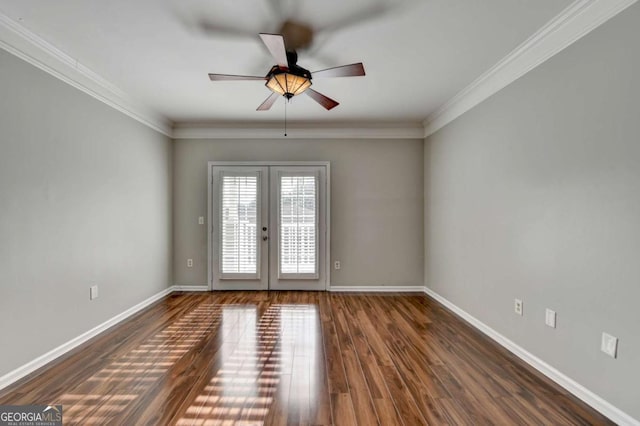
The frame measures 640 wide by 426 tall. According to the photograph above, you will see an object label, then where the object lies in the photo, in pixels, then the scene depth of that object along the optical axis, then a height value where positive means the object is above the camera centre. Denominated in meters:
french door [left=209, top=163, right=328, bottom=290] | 4.68 -0.23
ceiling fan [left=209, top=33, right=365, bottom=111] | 2.21 +1.12
